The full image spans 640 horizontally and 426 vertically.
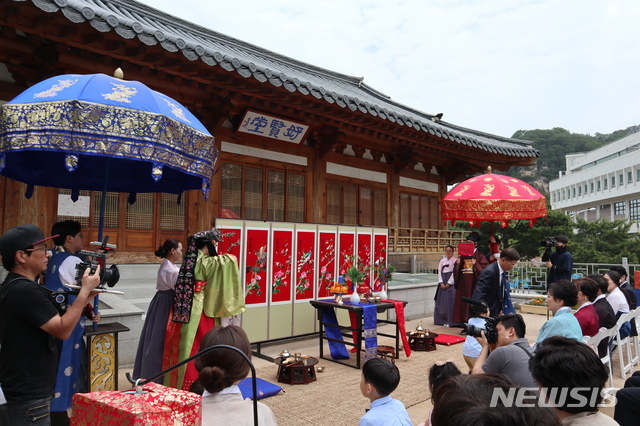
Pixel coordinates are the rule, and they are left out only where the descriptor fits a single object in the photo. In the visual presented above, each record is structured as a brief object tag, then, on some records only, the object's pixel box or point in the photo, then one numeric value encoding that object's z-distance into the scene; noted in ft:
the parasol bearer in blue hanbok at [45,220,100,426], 12.12
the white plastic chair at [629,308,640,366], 19.54
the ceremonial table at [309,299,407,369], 19.06
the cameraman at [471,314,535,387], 9.25
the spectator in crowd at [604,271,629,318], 19.53
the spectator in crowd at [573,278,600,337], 15.26
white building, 139.03
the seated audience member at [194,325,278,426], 6.61
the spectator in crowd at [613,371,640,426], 7.68
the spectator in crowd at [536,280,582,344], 12.33
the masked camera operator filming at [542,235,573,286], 25.29
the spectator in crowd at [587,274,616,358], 16.35
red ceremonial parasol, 25.93
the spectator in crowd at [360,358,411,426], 8.42
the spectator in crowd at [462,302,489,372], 13.78
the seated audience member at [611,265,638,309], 22.80
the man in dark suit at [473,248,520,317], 20.89
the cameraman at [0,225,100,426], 7.38
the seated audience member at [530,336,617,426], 5.96
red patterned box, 4.58
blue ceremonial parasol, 10.10
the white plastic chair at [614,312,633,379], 17.34
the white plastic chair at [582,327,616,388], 14.05
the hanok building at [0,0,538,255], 17.78
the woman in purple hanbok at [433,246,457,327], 28.91
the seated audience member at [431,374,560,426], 3.36
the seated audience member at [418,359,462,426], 8.87
